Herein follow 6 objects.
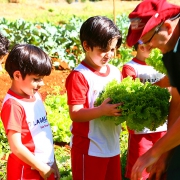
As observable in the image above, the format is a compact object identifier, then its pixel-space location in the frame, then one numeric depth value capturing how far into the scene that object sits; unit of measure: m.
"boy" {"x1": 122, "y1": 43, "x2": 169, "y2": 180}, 4.05
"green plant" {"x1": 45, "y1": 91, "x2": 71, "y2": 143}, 5.46
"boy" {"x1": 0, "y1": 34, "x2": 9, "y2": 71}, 3.39
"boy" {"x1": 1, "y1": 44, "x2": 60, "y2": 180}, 3.01
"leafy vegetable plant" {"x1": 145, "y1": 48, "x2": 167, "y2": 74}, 3.58
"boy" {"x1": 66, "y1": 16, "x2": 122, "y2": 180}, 3.42
